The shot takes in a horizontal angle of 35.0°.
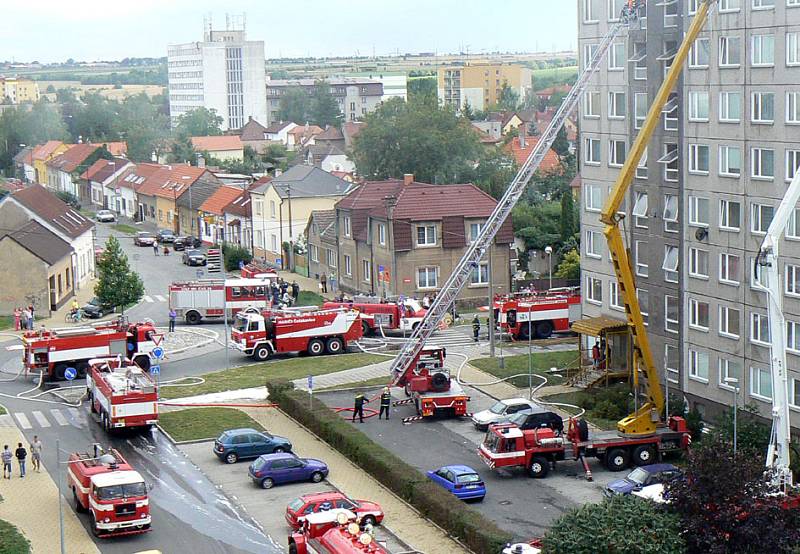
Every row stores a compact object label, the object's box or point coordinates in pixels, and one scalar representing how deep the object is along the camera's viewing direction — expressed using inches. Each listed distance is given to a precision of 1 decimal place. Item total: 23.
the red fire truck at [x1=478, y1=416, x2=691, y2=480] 1704.0
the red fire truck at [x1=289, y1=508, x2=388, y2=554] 1255.5
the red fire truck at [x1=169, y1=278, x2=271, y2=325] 3009.4
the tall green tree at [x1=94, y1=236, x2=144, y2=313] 3043.8
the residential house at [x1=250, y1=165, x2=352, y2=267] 3850.9
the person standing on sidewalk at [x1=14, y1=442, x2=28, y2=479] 1792.9
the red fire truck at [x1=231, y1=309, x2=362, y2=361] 2583.7
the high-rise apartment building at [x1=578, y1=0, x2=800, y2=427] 1760.6
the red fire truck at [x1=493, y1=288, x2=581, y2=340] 2672.2
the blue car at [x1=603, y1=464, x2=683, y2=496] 1562.5
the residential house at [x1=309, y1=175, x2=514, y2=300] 3046.3
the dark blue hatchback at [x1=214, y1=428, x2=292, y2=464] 1835.6
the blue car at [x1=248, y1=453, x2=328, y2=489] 1705.2
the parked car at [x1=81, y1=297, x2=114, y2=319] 3115.2
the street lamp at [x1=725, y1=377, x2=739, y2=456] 1821.1
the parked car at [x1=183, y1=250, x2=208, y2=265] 3946.9
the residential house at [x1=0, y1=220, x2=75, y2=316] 3147.1
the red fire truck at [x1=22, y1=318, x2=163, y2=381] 2368.4
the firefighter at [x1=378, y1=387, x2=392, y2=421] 2059.5
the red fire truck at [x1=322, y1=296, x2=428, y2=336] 2797.7
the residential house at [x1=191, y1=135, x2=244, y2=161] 7135.8
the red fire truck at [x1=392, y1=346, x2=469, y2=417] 2034.9
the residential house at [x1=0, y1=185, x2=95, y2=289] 3467.0
